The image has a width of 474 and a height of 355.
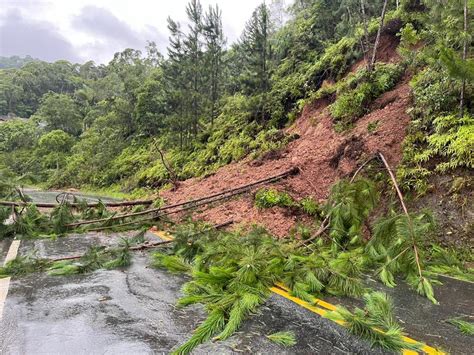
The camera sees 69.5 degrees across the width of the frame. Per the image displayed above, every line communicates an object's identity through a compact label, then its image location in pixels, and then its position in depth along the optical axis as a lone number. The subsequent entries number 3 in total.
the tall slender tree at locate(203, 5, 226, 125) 26.17
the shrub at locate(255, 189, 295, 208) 8.34
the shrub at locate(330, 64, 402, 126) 10.38
